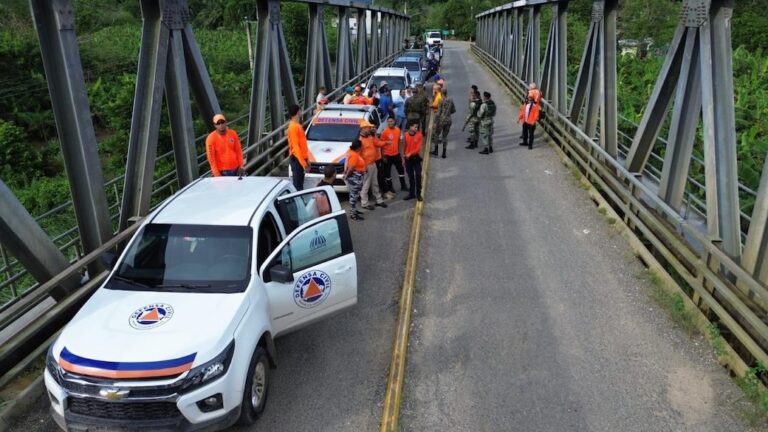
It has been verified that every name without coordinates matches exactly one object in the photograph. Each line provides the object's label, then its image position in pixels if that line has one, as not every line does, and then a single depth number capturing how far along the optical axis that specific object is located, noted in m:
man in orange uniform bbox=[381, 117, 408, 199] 11.80
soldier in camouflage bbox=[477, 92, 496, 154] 14.98
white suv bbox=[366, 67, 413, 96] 20.23
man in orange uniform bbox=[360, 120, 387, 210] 10.94
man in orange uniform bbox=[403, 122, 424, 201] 11.60
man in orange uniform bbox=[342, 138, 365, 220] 10.70
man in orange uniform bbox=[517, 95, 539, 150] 15.65
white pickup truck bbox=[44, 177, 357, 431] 4.78
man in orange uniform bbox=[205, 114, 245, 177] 9.28
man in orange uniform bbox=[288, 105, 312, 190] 10.60
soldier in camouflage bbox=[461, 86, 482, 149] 15.45
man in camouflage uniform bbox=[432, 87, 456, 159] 14.50
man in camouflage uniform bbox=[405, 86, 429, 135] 15.25
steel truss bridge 6.20
